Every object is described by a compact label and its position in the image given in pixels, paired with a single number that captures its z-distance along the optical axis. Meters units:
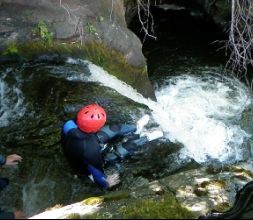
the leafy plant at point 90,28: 7.15
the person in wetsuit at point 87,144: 4.94
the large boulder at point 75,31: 6.93
